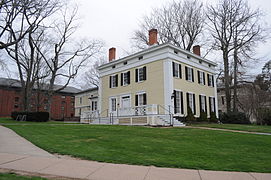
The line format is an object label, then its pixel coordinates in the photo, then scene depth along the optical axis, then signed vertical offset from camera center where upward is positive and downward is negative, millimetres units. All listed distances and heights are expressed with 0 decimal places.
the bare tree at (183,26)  28031 +11154
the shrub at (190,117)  18375 -698
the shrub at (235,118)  23359 -1046
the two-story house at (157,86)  17781 +2236
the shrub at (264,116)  23594 -848
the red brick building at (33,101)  46188 +2049
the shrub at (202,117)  19650 -765
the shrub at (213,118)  21062 -921
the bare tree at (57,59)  27797 +6907
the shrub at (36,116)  23672 -687
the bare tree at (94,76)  43812 +6974
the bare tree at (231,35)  25564 +8939
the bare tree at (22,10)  15742 +8205
